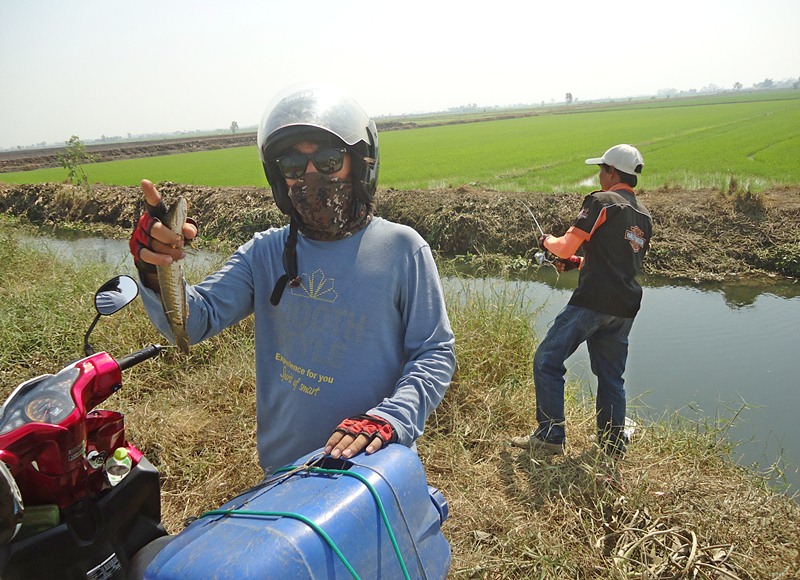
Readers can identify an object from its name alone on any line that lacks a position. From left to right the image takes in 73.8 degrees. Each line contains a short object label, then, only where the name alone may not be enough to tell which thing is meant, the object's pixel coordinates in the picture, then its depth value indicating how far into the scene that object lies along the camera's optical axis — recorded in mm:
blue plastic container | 865
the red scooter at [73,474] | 1271
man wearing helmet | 1421
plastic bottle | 1628
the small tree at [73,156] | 16578
